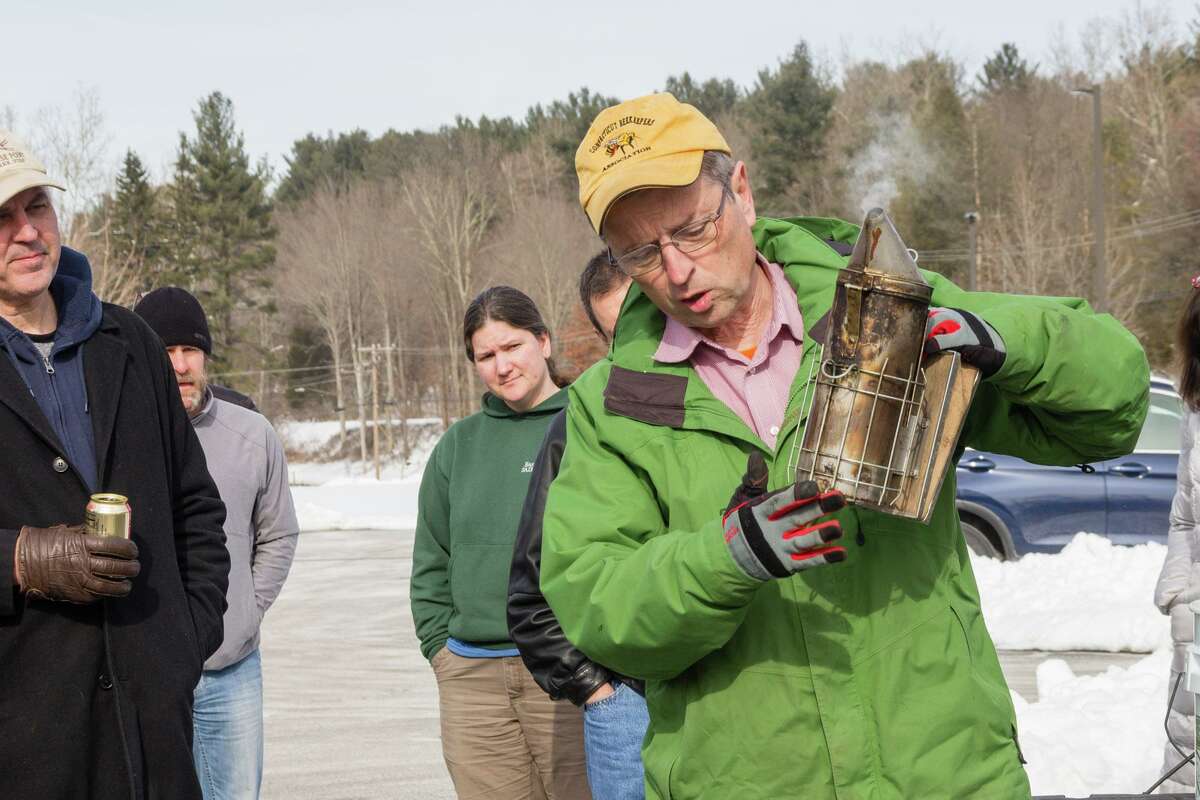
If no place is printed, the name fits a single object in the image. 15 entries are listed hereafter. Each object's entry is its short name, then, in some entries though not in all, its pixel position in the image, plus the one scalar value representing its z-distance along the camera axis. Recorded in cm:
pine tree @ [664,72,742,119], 7831
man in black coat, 302
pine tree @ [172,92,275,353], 6412
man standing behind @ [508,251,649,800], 366
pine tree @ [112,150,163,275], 6097
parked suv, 1142
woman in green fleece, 459
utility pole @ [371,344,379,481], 4794
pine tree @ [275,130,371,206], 8194
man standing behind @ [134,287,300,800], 466
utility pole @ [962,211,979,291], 3738
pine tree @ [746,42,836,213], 6297
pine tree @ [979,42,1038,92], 6912
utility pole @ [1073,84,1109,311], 2798
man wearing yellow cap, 228
